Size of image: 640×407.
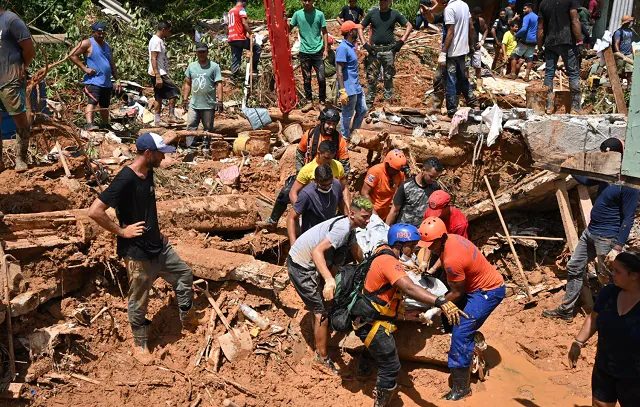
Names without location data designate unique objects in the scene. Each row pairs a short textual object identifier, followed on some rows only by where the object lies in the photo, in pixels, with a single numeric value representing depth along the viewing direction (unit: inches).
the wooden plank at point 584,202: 318.7
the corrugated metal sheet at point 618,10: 685.7
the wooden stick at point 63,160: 323.0
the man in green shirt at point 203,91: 402.6
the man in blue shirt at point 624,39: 591.5
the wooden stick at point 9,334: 228.2
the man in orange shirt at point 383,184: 293.1
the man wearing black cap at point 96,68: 405.4
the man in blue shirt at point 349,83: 385.4
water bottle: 273.4
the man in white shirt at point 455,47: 385.1
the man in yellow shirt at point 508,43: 631.2
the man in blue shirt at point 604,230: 271.4
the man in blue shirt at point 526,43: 577.6
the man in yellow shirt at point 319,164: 268.7
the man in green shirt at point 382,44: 446.0
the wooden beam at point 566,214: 322.0
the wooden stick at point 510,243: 327.3
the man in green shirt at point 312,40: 452.1
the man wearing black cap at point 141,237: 223.3
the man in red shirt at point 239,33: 497.7
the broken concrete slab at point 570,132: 333.4
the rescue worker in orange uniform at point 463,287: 230.4
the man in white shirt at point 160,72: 425.1
